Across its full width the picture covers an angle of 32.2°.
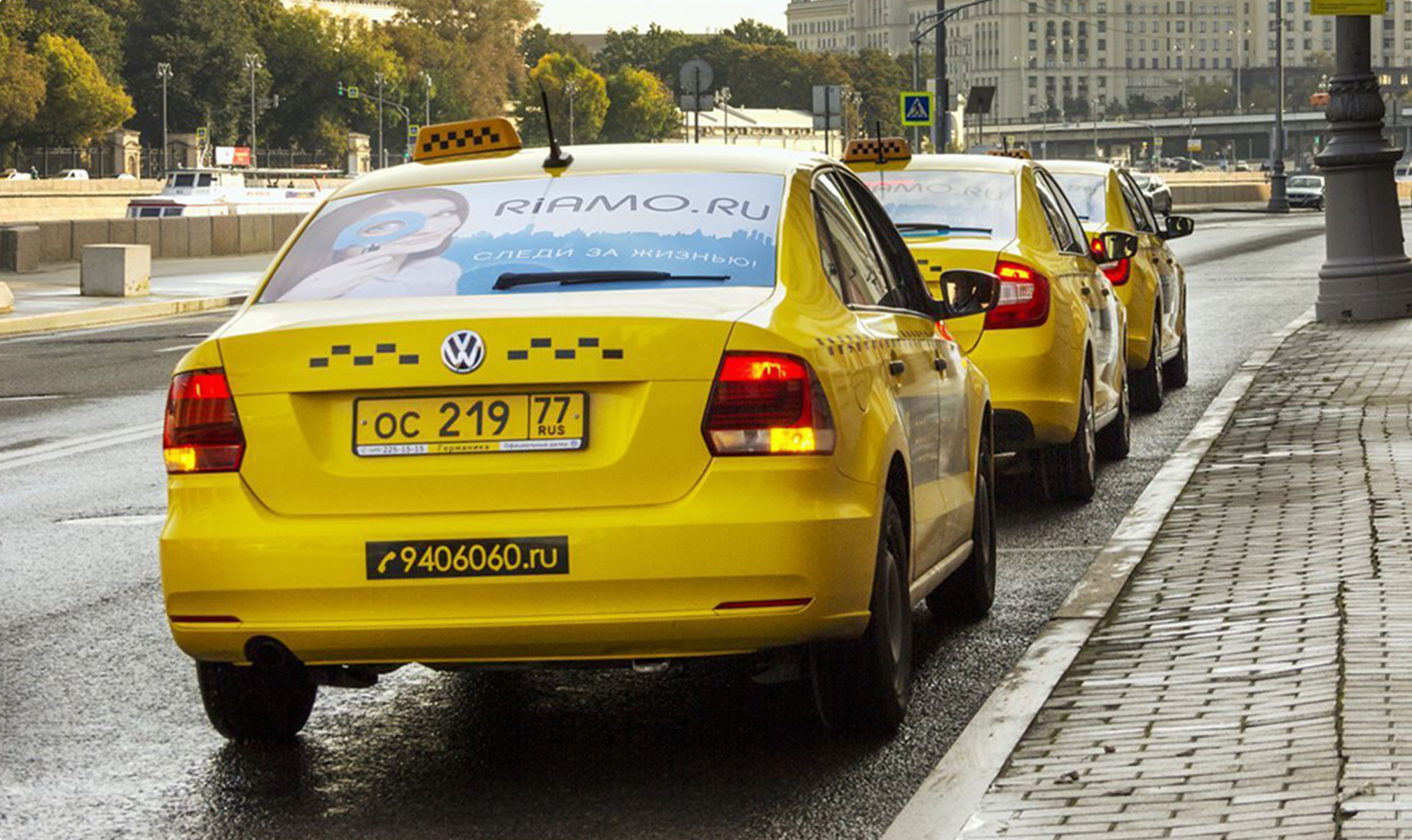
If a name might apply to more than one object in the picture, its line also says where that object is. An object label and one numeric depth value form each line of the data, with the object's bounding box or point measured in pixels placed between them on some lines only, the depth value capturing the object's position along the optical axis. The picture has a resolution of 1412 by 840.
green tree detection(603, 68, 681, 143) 183.00
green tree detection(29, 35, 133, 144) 116.12
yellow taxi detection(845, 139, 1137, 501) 10.39
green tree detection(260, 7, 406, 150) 149.75
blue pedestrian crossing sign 40.88
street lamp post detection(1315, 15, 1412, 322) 20.16
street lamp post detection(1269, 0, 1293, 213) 74.00
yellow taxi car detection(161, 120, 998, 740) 5.33
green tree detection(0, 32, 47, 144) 110.88
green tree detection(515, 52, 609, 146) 171.62
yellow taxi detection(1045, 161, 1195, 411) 14.76
